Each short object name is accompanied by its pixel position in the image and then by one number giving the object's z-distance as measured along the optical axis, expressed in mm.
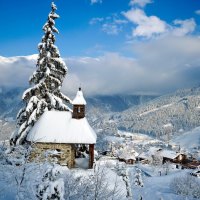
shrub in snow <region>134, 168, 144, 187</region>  62075
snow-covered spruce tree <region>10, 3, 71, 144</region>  35875
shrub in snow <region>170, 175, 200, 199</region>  57969
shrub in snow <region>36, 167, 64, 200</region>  14277
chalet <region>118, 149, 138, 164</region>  120200
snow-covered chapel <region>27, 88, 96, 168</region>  33875
